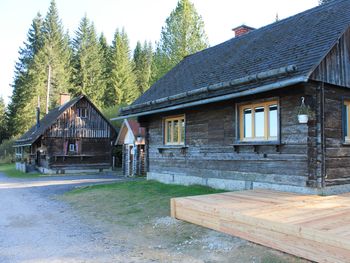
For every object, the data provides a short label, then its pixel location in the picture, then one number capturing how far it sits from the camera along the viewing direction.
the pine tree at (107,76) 49.46
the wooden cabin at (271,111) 8.22
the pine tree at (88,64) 46.97
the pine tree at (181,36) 31.14
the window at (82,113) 27.96
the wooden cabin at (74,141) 26.67
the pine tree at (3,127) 46.50
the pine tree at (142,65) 55.88
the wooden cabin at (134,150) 21.38
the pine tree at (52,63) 43.00
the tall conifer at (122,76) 48.44
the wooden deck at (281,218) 4.43
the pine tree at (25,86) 42.84
